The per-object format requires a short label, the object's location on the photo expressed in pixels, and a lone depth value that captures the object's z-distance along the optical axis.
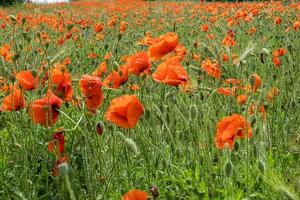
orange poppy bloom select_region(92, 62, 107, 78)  1.89
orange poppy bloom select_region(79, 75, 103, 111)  1.51
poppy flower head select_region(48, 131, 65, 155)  1.56
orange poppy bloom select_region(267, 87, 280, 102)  2.12
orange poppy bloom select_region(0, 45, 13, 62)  2.07
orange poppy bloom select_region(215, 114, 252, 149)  1.50
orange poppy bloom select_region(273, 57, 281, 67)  2.20
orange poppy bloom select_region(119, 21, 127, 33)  2.70
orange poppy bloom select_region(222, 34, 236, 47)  2.59
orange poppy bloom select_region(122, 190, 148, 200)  1.32
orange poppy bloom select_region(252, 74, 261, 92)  1.74
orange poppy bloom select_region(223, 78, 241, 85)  1.97
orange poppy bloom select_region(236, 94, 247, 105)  1.85
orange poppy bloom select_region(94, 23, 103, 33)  2.67
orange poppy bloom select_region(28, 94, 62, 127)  1.49
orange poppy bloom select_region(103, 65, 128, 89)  1.71
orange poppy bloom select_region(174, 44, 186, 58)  2.19
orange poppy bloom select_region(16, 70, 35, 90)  1.62
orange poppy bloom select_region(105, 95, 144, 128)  1.45
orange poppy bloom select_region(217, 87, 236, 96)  1.87
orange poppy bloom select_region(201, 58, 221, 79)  2.07
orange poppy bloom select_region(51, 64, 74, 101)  1.55
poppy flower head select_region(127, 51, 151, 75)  1.68
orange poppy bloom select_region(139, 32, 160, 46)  1.82
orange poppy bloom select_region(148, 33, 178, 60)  1.72
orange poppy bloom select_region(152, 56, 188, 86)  1.58
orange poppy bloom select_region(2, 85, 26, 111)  1.62
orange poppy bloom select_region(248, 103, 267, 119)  1.81
